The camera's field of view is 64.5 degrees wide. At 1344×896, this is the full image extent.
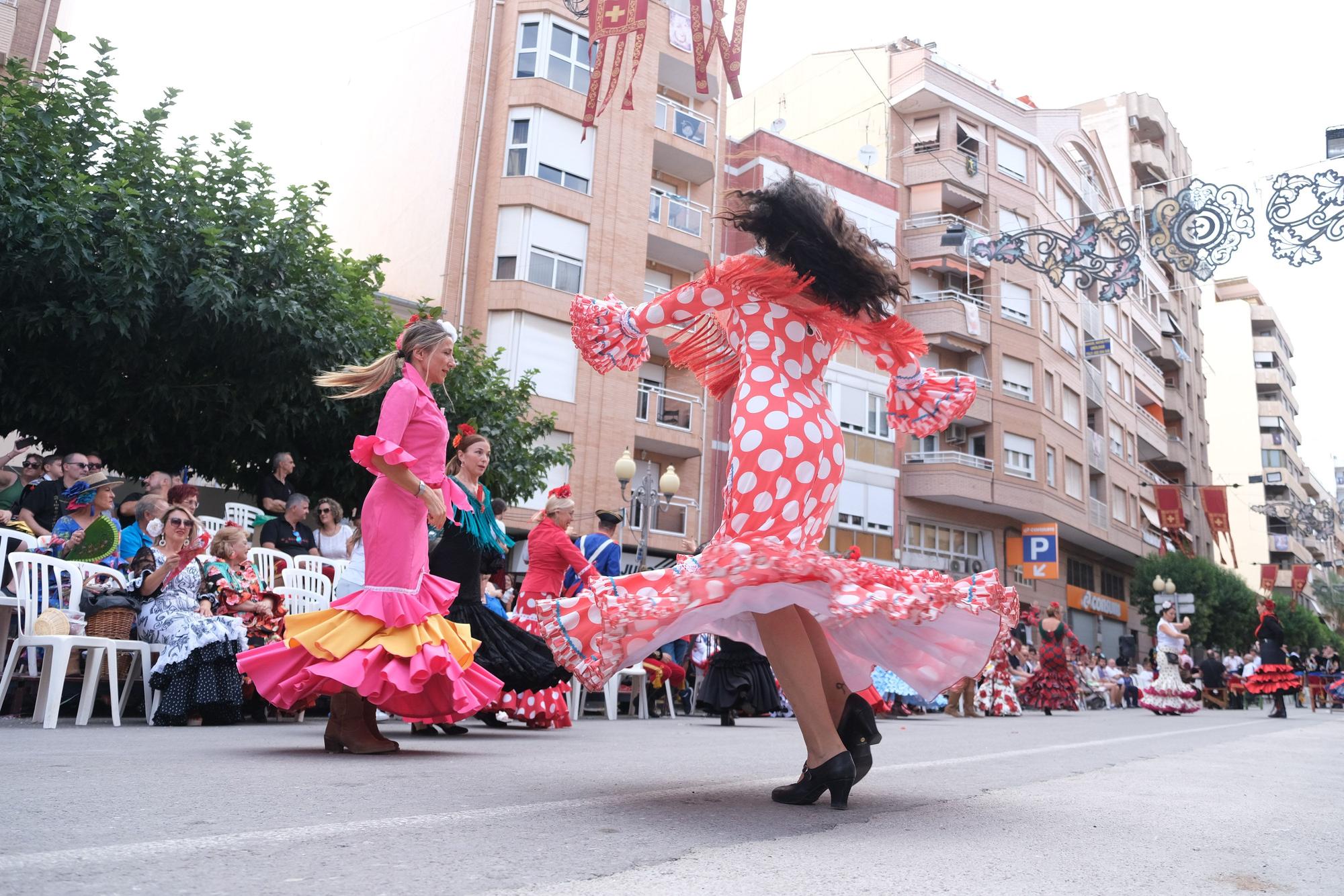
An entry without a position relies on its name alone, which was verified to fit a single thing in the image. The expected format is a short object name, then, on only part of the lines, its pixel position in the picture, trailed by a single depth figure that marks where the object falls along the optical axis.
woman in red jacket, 8.03
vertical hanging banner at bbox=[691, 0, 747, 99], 15.16
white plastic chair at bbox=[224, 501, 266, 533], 13.31
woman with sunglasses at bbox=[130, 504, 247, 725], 7.04
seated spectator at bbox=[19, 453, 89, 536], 9.23
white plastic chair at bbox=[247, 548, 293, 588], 9.02
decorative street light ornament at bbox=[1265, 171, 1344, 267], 14.07
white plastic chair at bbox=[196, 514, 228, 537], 11.00
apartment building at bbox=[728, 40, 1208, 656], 36.88
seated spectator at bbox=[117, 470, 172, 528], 9.34
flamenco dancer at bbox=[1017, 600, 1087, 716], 18.73
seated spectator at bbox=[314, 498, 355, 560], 11.24
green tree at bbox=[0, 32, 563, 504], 12.41
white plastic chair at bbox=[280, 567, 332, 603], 8.67
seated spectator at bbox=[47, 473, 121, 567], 8.49
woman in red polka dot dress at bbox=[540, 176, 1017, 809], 3.32
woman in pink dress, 4.59
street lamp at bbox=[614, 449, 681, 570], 18.84
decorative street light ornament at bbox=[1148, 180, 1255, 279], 15.25
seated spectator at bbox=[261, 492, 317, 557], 10.54
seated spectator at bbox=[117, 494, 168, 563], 8.69
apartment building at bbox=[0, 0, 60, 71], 21.36
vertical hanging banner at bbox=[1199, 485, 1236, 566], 44.28
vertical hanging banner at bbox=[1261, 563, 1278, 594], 64.50
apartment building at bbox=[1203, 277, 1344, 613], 78.50
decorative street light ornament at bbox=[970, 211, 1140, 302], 16.75
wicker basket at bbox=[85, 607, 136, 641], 7.15
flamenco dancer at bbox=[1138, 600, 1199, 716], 18.67
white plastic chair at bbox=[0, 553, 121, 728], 6.45
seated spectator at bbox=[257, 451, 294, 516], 11.66
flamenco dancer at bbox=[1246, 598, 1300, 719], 16.52
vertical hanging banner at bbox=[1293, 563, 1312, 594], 66.56
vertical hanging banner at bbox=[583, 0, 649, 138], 17.02
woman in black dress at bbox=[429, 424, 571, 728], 6.44
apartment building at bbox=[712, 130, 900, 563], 33.91
